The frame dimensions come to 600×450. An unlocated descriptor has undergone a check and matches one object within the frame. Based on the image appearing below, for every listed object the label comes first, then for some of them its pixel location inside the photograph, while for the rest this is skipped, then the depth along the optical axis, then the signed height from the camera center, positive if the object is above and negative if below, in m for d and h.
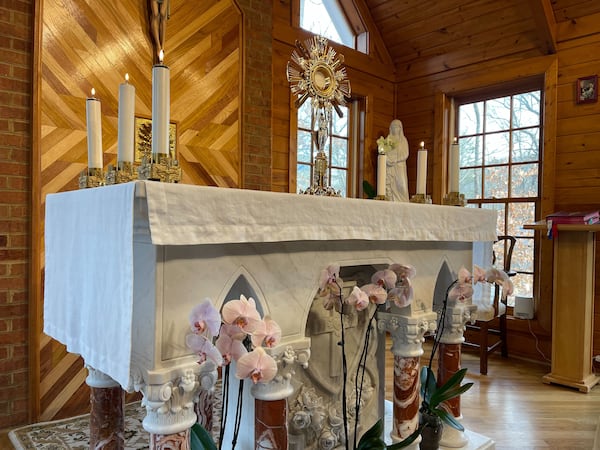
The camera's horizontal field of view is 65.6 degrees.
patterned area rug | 2.24 -1.11
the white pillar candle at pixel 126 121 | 1.18 +0.24
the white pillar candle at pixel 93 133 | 1.37 +0.25
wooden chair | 3.46 -0.90
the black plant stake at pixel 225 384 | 1.25 -0.47
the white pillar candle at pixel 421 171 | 1.88 +0.21
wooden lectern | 3.17 -0.57
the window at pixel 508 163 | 4.02 +0.54
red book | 3.13 +0.05
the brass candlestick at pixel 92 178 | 1.37 +0.11
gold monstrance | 1.75 +0.52
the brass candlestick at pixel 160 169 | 1.09 +0.11
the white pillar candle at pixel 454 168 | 1.96 +0.23
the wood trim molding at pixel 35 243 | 2.52 -0.15
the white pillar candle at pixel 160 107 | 1.09 +0.26
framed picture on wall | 3.53 +1.04
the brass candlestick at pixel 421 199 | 1.87 +0.09
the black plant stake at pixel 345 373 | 1.37 -0.48
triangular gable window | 4.30 +1.94
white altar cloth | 1.00 -0.03
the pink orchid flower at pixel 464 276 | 1.70 -0.20
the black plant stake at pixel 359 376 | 1.92 -0.64
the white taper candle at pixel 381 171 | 1.84 +0.20
